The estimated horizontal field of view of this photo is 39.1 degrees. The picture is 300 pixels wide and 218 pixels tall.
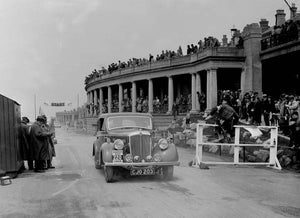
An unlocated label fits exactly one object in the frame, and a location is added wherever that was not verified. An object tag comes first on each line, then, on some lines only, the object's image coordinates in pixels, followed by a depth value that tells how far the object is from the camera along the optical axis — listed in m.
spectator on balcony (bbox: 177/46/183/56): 39.64
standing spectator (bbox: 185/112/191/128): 30.89
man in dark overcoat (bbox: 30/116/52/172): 12.81
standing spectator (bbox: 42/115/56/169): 13.35
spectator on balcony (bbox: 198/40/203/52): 35.02
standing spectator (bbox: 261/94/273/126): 19.36
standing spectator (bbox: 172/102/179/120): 37.40
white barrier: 13.84
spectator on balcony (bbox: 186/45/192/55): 37.44
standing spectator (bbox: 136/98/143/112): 44.53
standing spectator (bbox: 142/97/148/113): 44.64
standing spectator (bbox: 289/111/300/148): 13.45
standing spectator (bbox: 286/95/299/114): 15.96
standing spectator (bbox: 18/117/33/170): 12.84
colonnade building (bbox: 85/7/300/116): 28.46
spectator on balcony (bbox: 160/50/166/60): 42.44
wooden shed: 11.48
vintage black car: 10.91
